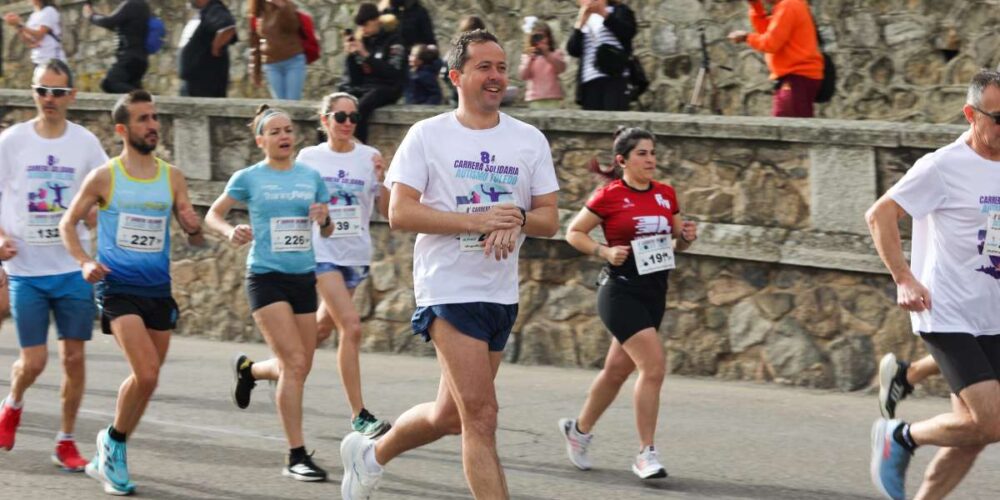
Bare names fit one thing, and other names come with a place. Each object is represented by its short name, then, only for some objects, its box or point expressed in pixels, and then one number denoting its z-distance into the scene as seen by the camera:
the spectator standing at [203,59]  14.54
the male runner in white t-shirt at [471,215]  5.82
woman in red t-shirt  7.94
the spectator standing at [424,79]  13.16
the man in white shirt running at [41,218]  8.16
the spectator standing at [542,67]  12.70
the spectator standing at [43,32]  16.06
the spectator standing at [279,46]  13.79
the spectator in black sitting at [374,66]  12.72
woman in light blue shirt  7.96
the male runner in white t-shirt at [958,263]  6.21
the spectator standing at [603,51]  12.02
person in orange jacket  11.36
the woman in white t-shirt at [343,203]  9.27
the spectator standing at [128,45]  15.04
